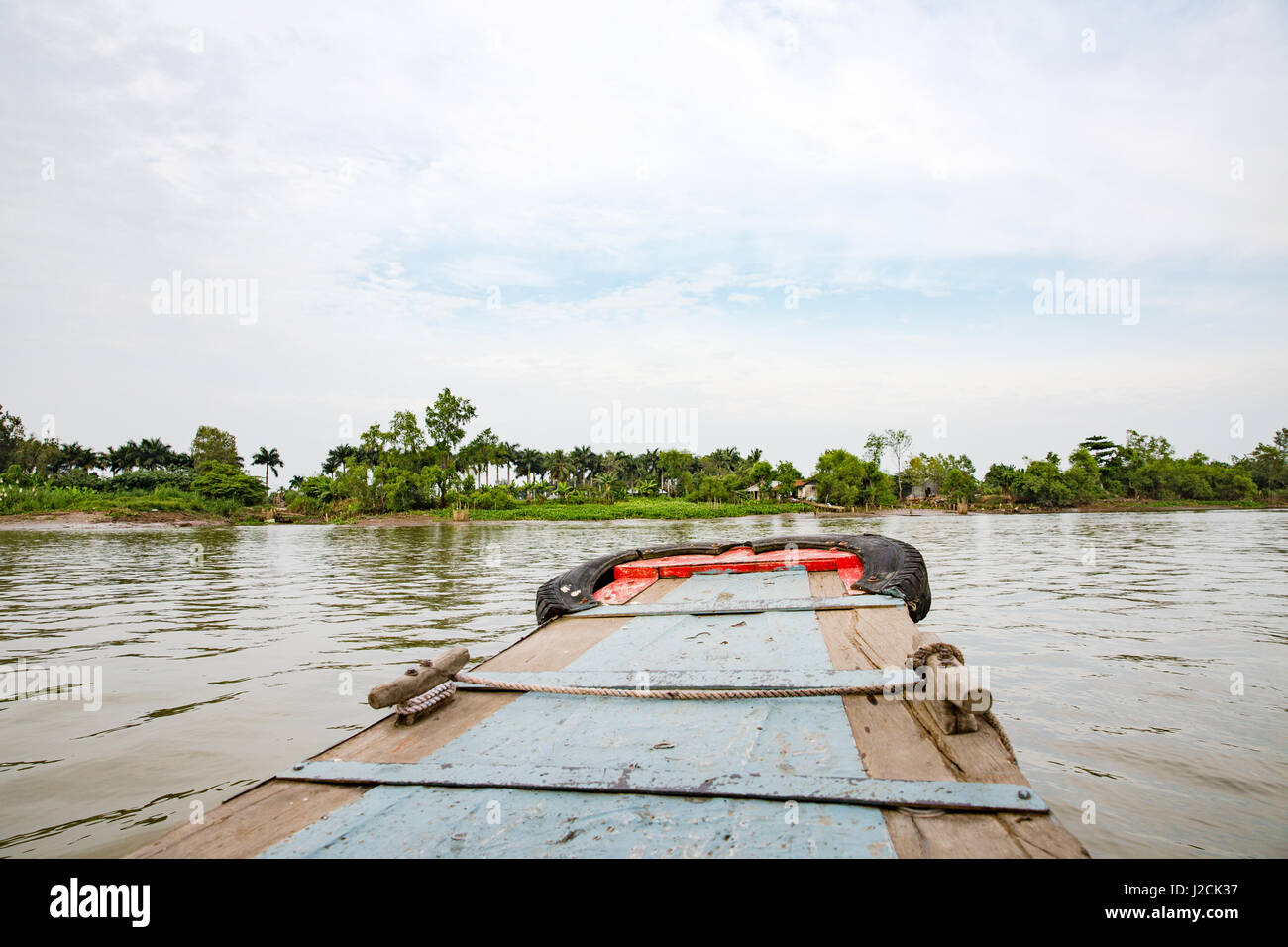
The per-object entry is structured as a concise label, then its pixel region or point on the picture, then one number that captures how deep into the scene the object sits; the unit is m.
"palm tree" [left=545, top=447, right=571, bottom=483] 79.75
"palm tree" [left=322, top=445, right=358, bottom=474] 71.00
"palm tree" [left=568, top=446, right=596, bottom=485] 80.69
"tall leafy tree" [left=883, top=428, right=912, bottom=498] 76.94
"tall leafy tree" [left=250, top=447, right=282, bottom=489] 79.12
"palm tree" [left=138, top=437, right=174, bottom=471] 71.69
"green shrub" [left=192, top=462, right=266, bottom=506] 45.84
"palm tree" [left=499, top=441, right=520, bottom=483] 76.45
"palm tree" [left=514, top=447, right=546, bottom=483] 80.38
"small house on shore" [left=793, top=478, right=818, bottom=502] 73.81
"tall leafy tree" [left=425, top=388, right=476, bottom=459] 55.44
